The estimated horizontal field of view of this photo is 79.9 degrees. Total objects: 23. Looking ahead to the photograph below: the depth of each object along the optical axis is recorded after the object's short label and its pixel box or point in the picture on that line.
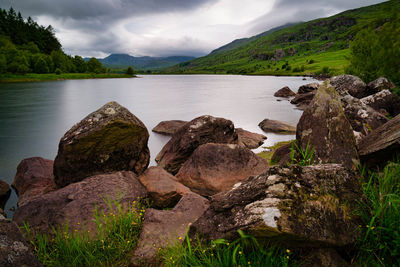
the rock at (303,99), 45.50
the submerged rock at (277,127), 24.84
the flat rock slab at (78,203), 6.80
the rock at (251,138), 20.67
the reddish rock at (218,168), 10.23
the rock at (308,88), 50.07
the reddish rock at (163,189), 8.98
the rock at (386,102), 18.31
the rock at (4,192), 11.28
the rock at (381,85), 23.10
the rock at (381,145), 6.79
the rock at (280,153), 13.30
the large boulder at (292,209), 3.78
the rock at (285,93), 62.02
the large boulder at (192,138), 13.71
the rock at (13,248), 3.86
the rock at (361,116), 12.79
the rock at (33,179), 10.90
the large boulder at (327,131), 7.89
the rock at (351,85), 26.10
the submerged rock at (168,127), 25.77
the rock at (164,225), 5.37
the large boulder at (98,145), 9.96
